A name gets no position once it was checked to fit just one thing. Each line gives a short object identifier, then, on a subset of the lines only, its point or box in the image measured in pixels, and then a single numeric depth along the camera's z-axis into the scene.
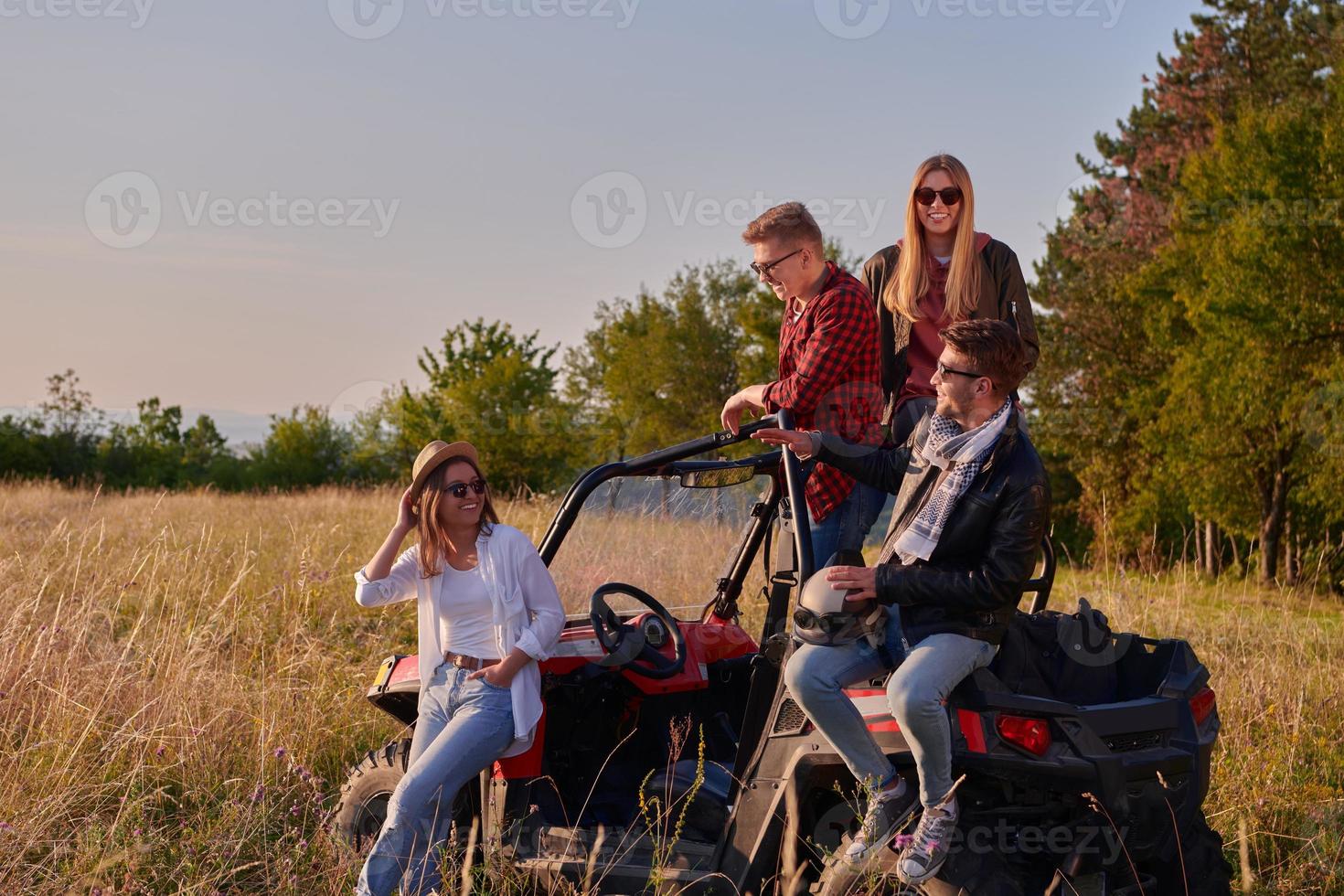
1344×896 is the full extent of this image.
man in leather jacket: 6.58
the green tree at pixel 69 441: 81.19
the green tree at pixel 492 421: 68.12
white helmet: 7.01
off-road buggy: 6.68
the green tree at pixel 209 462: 86.87
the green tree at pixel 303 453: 88.75
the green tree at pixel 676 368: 89.12
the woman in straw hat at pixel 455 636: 8.26
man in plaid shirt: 8.65
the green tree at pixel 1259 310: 47.25
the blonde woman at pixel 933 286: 9.31
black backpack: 7.59
